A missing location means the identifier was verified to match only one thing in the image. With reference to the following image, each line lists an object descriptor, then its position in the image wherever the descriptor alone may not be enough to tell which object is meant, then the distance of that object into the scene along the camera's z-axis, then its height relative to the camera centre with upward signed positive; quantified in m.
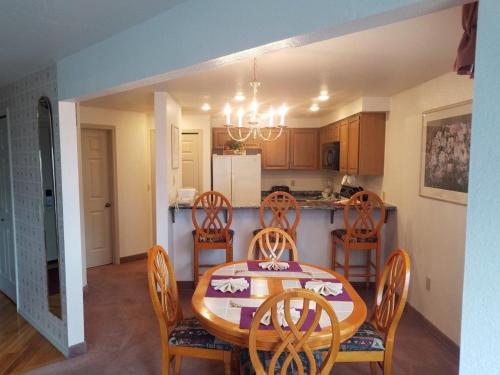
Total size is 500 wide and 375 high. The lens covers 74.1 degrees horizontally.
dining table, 1.55 -0.77
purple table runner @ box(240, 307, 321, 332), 1.57 -0.77
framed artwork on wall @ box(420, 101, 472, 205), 2.48 +0.10
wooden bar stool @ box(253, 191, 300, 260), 3.40 -0.49
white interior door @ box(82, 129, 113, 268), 4.48 -0.43
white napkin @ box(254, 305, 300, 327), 1.59 -0.75
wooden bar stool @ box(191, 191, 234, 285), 3.42 -0.72
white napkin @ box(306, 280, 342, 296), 1.95 -0.74
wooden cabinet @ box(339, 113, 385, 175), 3.93 +0.25
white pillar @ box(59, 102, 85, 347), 2.39 -0.44
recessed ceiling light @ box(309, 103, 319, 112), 4.46 +0.80
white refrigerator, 4.60 -0.18
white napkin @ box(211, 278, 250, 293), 1.99 -0.74
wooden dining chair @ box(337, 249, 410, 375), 1.78 -0.96
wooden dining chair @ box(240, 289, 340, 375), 1.32 -0.71
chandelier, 2.92 +0.53
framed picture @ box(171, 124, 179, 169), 3.75 +0.20
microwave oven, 4.71 +0.13
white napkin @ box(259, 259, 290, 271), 2.38 -0.74
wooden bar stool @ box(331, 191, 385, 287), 3.32 -0.70
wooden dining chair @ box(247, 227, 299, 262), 2.63 -0.63
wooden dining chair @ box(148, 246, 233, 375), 1.82 -0.98
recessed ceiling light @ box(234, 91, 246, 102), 3.62 +0.77
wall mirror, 2.49 -0.28
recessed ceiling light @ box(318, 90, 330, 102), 3.60 +0.78
